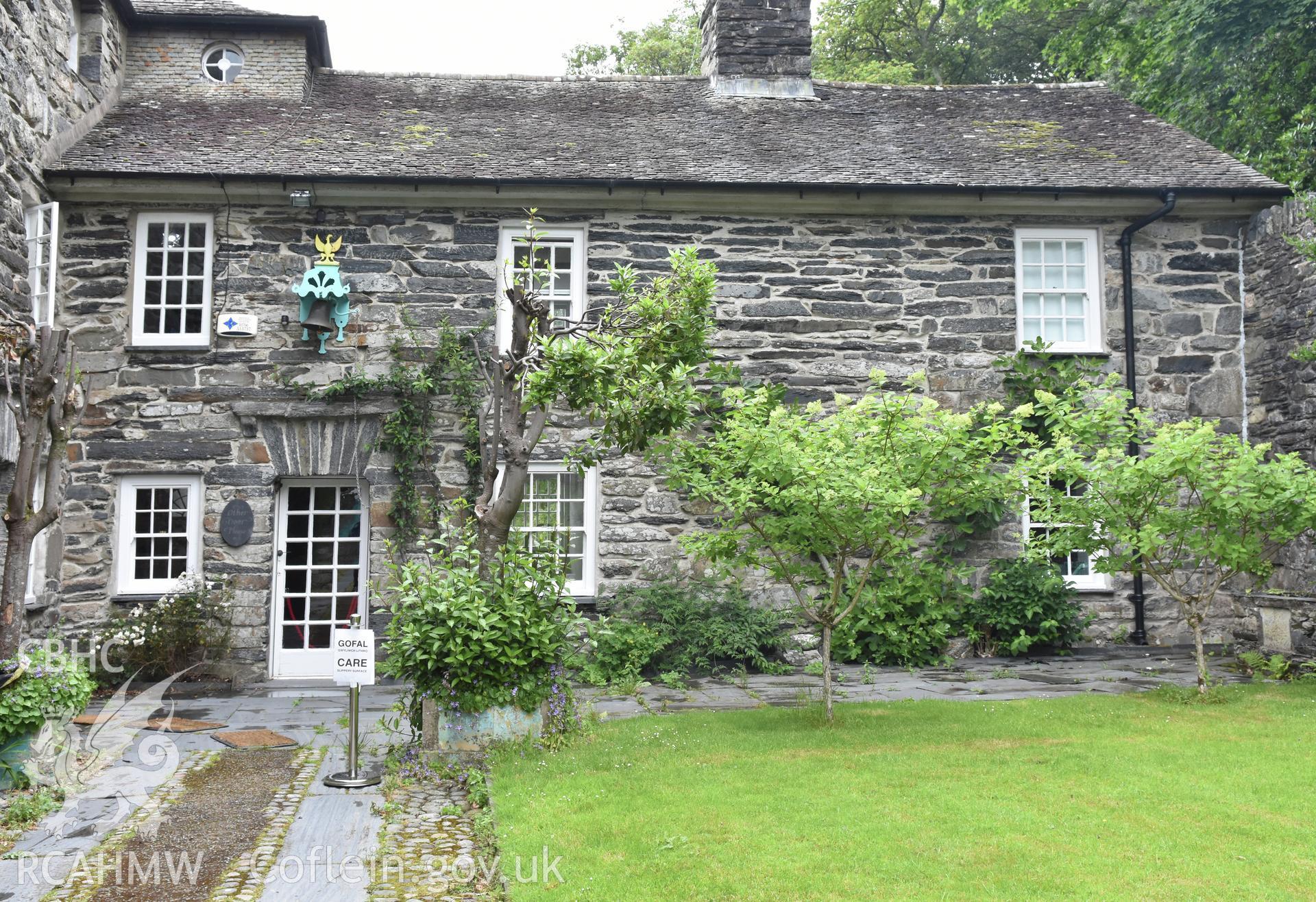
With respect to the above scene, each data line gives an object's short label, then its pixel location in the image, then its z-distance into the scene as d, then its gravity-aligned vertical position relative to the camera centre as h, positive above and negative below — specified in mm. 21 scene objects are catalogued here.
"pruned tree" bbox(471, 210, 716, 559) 7434 +961
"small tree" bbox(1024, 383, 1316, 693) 8555 +150
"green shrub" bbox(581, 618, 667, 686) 10602 -1421
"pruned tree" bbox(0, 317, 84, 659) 6625 +378
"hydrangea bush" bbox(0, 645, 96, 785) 6215 -1099
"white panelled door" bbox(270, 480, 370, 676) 11570 -628
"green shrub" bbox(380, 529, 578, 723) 7086 -825
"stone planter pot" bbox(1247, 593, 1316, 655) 10305 -982
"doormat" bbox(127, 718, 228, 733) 8469 -1714
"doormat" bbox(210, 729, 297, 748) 7910 -1704
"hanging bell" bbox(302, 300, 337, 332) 11297 +1947
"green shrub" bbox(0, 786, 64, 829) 5742 -1631
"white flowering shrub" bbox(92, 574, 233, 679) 10492 -1221
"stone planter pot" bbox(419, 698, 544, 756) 7270 -1454
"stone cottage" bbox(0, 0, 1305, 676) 11172 +2637
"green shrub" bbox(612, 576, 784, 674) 11047 -1149
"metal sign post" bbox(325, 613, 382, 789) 6598 -955
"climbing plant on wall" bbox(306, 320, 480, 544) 11188 +1110
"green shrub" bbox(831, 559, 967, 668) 11359 -1185
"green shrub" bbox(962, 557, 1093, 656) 11633 -1029
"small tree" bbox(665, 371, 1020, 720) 7441 +252
